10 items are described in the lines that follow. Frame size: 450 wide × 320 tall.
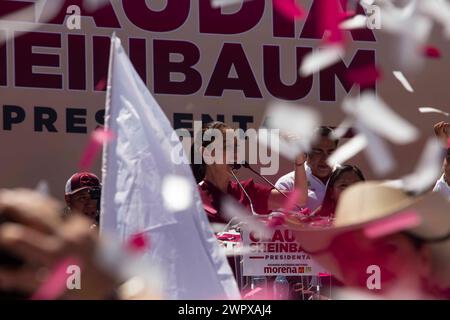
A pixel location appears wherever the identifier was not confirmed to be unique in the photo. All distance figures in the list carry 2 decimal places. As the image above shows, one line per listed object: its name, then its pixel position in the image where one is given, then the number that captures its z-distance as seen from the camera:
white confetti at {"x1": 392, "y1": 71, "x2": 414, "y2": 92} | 9.17
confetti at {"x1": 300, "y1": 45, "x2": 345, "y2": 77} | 8.78
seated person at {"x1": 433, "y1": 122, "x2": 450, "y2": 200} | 7.41
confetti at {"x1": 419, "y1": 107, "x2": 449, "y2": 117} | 9.00
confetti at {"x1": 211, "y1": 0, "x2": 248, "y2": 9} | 8.63
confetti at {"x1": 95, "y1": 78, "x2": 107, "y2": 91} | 8.29
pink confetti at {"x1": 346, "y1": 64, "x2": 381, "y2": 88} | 8.62
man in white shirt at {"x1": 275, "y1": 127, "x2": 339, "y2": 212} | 7.40
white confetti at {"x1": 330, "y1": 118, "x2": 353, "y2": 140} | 7.56
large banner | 8.16
